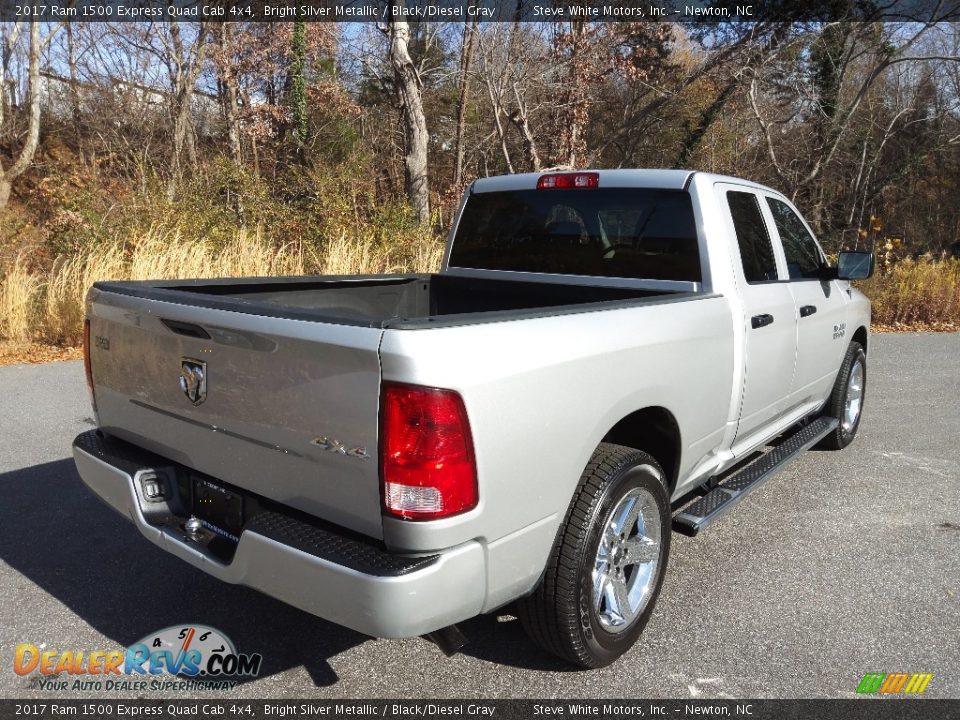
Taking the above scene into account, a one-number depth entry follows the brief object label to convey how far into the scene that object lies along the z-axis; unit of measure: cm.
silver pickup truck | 209
